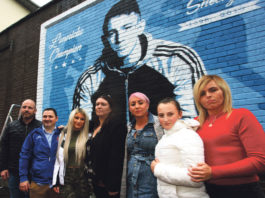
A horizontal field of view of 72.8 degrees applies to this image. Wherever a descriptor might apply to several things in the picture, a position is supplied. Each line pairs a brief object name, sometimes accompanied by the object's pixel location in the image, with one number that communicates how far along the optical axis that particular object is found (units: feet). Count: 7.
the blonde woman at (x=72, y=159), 7.25
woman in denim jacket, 5.77
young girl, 4.19
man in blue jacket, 8.10
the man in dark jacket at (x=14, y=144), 9.43
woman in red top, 3.99
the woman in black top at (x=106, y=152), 6.41
